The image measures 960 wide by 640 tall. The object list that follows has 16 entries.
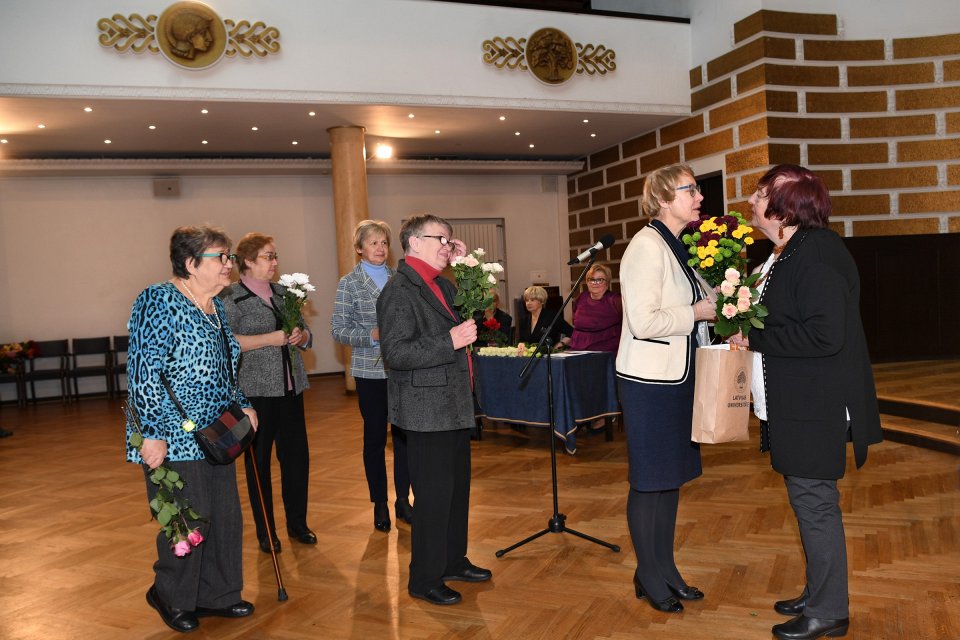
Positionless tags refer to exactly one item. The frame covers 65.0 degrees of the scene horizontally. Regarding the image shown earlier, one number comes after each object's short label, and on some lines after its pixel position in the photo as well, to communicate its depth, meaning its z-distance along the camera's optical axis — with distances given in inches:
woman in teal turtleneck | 165.2
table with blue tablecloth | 226.7
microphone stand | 147.0
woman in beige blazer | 108.7
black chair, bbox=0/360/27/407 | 421.8
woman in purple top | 252.7
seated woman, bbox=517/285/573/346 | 276.1
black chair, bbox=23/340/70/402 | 430.6
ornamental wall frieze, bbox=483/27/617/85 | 354.6
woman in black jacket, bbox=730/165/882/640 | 100.0
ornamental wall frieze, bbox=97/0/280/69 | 296.7
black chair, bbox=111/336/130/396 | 453.4
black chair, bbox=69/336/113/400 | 441.1
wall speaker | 459.5
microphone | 124.0
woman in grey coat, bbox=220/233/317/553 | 150.9
